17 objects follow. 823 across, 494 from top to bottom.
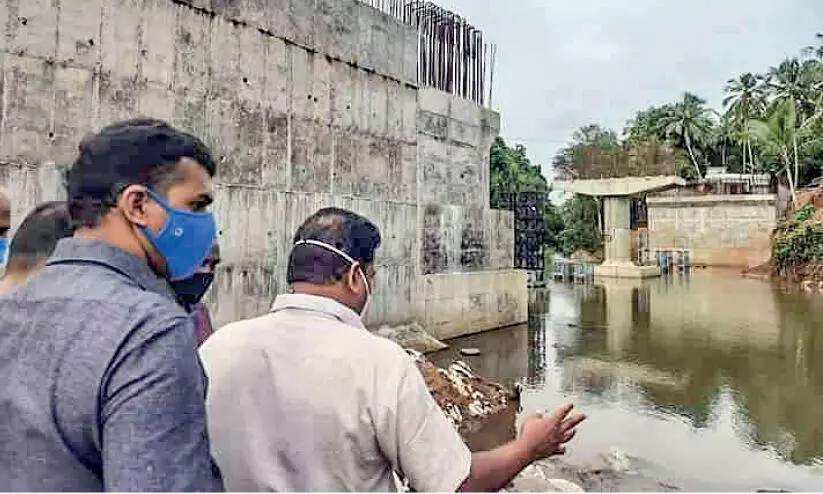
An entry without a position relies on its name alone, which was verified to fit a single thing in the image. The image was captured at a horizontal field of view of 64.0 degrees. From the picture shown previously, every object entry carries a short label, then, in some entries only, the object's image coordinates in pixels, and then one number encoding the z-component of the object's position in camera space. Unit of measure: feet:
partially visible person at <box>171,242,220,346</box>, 8.13
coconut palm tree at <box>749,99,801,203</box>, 106.52
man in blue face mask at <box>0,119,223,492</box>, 3.39
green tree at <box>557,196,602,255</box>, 133.18
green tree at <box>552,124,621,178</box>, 141.08
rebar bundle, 38.70
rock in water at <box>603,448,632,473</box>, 19.36
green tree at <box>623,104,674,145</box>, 146.30
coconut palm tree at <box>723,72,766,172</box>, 139.64
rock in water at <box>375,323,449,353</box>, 32.45
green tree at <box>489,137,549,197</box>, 120.37
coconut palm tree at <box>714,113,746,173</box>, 141.69
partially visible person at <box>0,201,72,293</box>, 7.83
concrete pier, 92.27
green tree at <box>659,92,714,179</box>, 143.43
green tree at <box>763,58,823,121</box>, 130.82
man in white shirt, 5.00
